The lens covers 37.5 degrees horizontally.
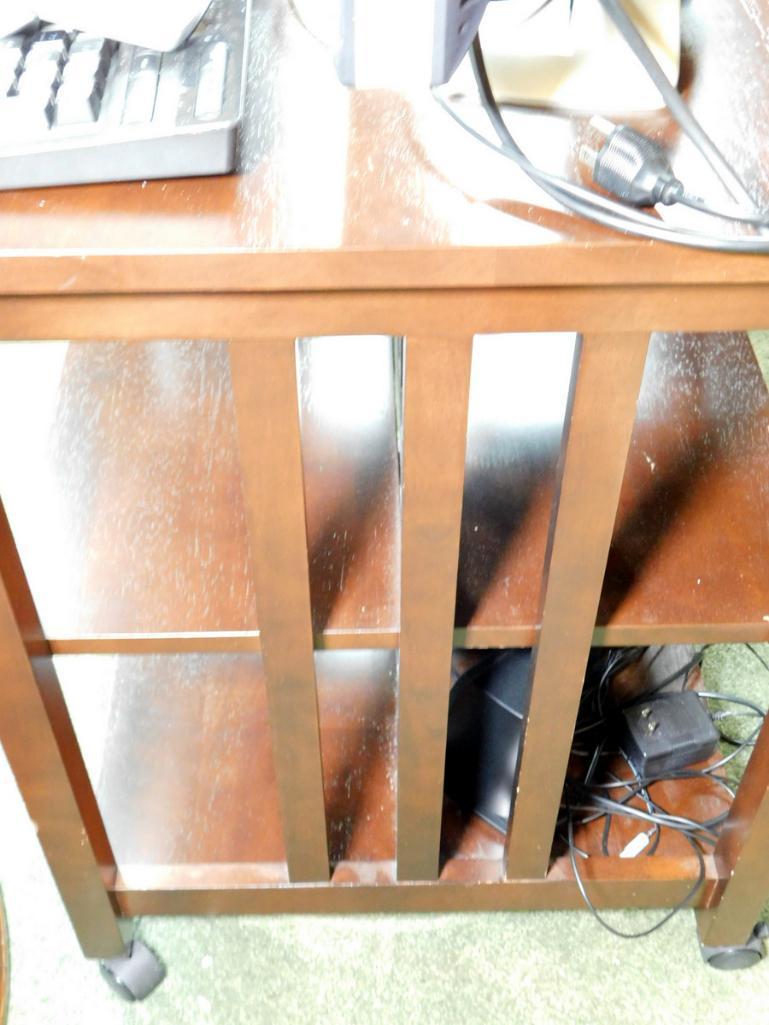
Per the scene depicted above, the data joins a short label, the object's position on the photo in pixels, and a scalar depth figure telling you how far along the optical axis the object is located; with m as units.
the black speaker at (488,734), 0.89
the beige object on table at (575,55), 0.51
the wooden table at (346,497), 0.46
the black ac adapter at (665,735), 0.91
